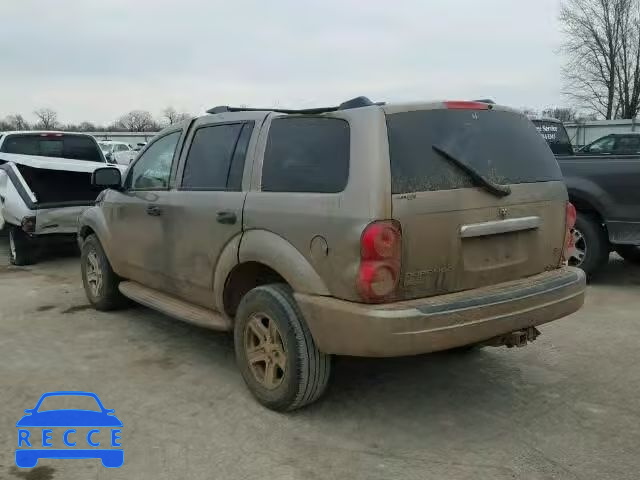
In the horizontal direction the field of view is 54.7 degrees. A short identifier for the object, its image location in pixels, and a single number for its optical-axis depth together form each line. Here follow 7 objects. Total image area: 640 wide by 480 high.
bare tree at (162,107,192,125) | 69.69
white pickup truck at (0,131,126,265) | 8.37
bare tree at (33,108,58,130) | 75.70
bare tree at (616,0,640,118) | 39.50
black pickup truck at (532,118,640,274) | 6.66
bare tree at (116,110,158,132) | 74.64
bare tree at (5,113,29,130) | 65.14
